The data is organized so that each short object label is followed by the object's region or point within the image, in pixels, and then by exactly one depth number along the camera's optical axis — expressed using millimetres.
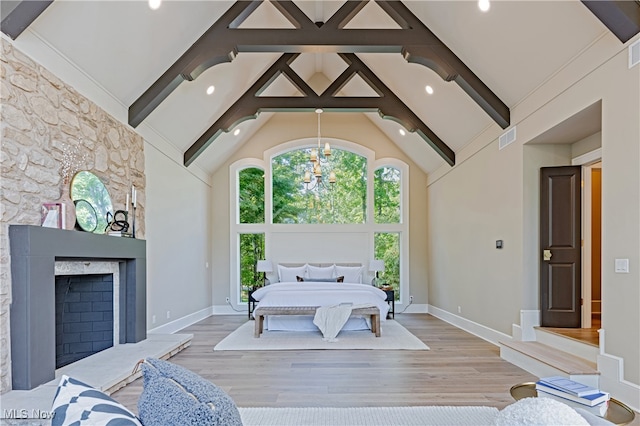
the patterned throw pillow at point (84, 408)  1027
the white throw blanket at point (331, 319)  5590
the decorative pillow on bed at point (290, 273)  8328
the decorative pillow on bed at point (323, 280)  7988
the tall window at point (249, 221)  8859
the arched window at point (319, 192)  8961
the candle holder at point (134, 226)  4687
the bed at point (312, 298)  6121
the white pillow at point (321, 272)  8320
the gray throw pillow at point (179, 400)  1055
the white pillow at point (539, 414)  1103
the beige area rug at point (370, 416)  2785
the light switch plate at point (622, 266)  3203
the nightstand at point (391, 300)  7934
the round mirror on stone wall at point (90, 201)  3889
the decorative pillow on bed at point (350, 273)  8281
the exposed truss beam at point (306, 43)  4961
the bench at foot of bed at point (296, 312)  5797
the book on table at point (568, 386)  1843
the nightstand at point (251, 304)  7934
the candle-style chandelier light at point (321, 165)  8961
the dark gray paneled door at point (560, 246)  4844
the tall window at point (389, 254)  8883
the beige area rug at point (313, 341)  5148
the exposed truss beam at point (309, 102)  6863
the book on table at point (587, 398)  1798
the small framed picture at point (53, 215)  3434
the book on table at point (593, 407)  1801
